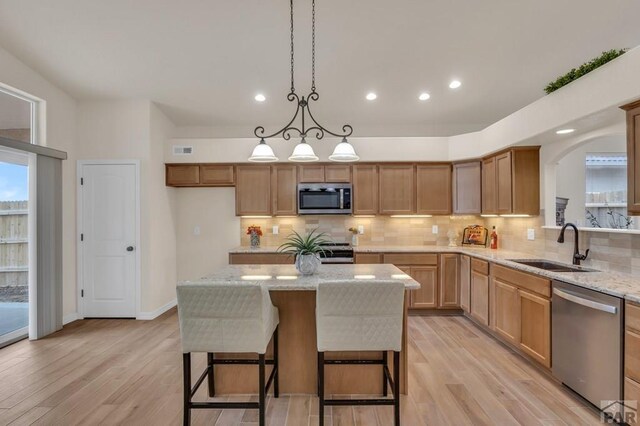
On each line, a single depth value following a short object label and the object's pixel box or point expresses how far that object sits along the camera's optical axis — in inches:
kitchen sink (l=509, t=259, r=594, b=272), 120.1
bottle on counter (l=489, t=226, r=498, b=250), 175.8
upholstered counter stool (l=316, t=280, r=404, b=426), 77.9
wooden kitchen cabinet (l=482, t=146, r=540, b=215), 149.0
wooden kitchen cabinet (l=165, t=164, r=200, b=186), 187.9
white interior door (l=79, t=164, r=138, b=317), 169.8
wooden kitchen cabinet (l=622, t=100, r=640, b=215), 88.1
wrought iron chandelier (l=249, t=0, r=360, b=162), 100.5
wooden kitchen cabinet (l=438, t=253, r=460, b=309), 172.7
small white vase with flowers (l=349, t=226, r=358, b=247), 191.6
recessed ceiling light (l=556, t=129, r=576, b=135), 120.8
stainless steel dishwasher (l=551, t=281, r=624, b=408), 82.4
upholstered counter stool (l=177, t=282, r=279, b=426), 76.0
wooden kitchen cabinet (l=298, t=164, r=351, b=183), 187.3
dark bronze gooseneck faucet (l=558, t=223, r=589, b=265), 119.4
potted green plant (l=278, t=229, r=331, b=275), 99.3
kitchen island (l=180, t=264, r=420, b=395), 97.5
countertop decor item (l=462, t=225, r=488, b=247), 184.4
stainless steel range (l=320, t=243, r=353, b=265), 177.2
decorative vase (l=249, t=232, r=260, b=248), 193.9
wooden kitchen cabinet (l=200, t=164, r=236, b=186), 188.4
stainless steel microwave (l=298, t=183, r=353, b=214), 183.9
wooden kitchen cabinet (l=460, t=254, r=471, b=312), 162.6
